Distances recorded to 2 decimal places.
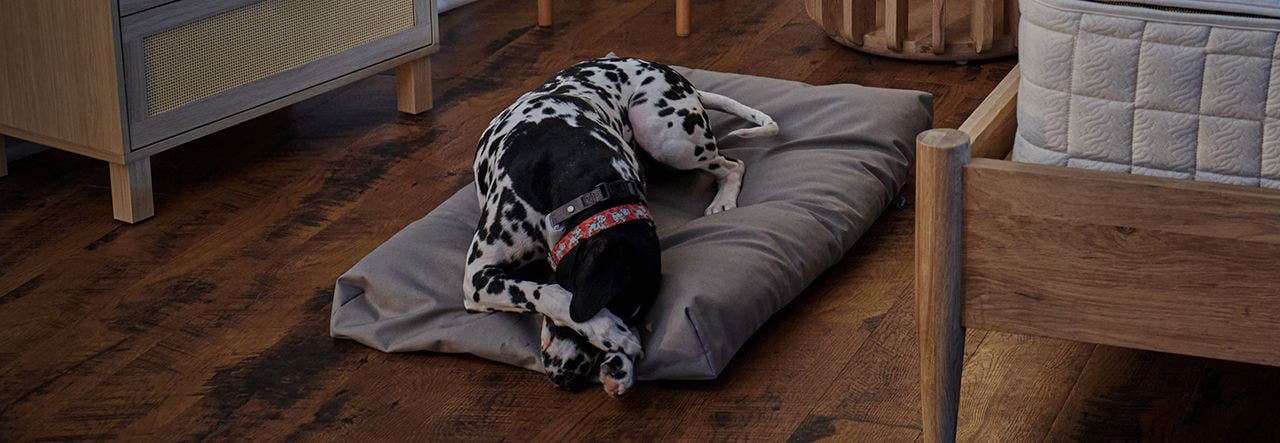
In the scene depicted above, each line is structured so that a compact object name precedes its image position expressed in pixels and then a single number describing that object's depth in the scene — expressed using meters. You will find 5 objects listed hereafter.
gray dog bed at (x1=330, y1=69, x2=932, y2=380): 2.26
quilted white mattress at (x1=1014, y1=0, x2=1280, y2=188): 1.72
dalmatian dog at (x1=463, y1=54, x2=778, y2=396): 2.17
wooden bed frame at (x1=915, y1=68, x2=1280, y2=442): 1.68
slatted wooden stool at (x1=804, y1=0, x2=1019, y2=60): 3.70
